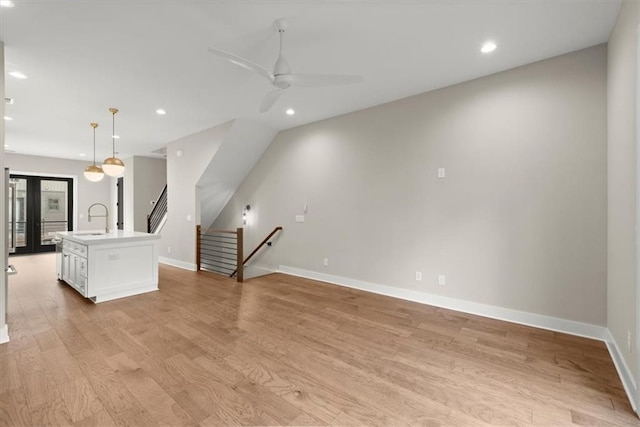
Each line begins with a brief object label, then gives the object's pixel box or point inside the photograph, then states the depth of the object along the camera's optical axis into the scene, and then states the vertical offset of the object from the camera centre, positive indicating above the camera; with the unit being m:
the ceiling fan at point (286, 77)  2.46 +1.23
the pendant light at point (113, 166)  4.59 +0.78
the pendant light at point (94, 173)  5.07 +0.73
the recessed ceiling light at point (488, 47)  2.88 +1.70
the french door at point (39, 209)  8.06 +0.16
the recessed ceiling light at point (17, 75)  3.38 +1.67
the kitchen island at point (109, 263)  4.00 -0.73
